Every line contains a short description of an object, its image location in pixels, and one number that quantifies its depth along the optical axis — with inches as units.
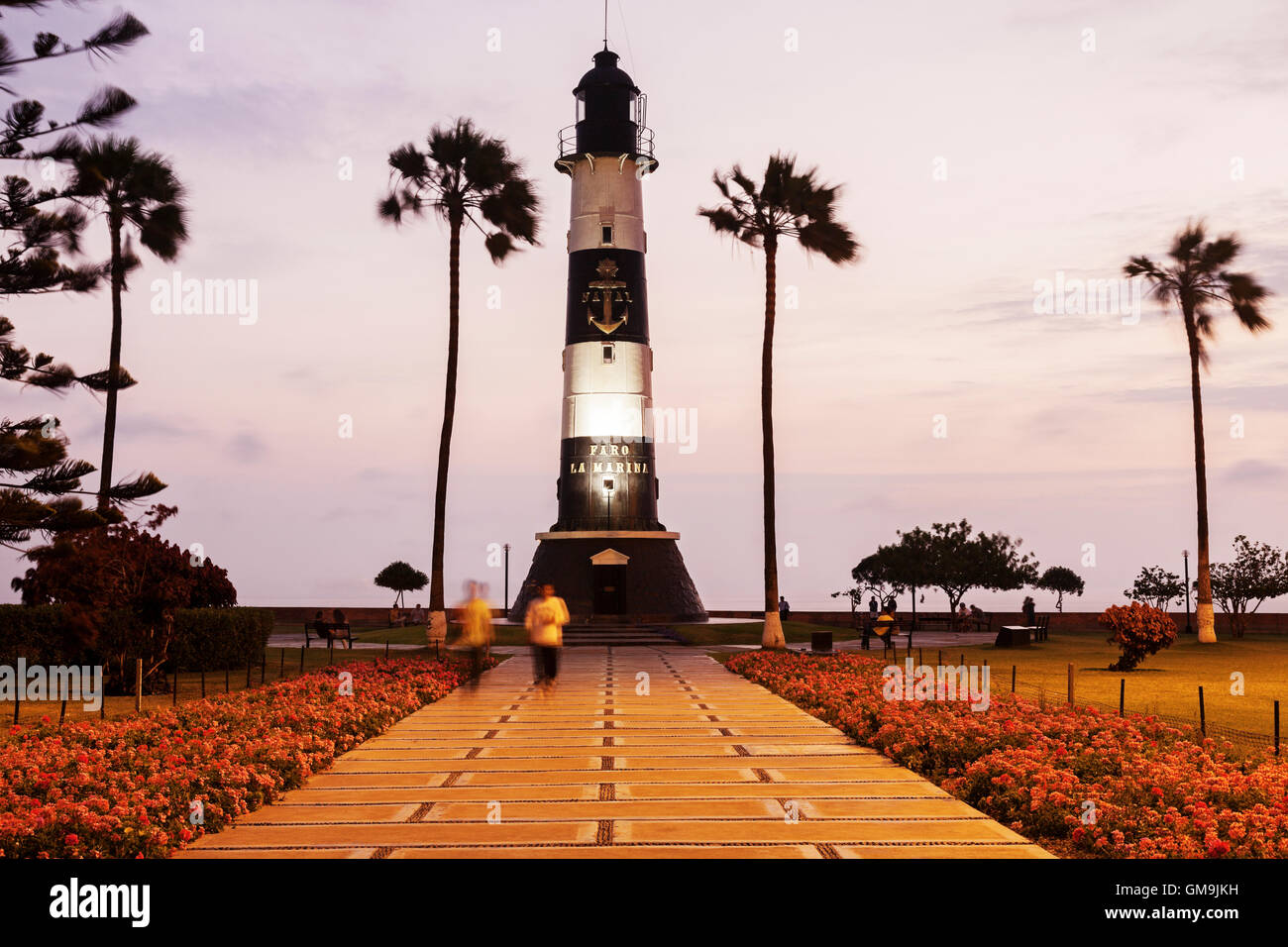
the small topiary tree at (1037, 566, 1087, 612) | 3329.2
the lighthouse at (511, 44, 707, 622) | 1665.8
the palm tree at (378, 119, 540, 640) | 1279.5
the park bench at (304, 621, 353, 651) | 1215.0
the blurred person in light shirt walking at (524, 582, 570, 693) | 669.3
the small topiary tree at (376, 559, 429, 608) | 2410.2
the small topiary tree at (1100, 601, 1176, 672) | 928.9
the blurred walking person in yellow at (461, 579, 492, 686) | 684.7
